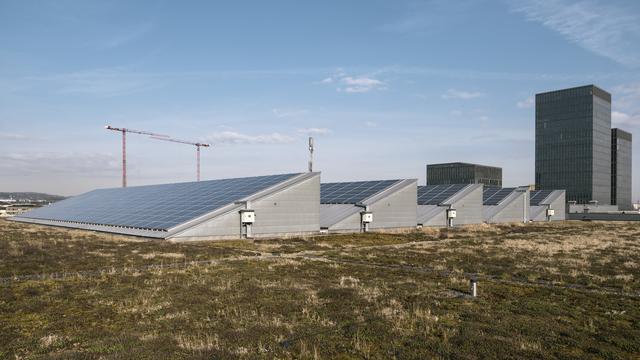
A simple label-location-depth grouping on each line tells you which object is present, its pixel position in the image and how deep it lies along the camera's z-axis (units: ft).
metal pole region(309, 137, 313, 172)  202.71
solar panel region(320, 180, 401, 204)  220.84
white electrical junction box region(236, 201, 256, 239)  162.81
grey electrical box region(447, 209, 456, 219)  249.34
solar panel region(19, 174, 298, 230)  174.40
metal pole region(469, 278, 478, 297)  68.85
